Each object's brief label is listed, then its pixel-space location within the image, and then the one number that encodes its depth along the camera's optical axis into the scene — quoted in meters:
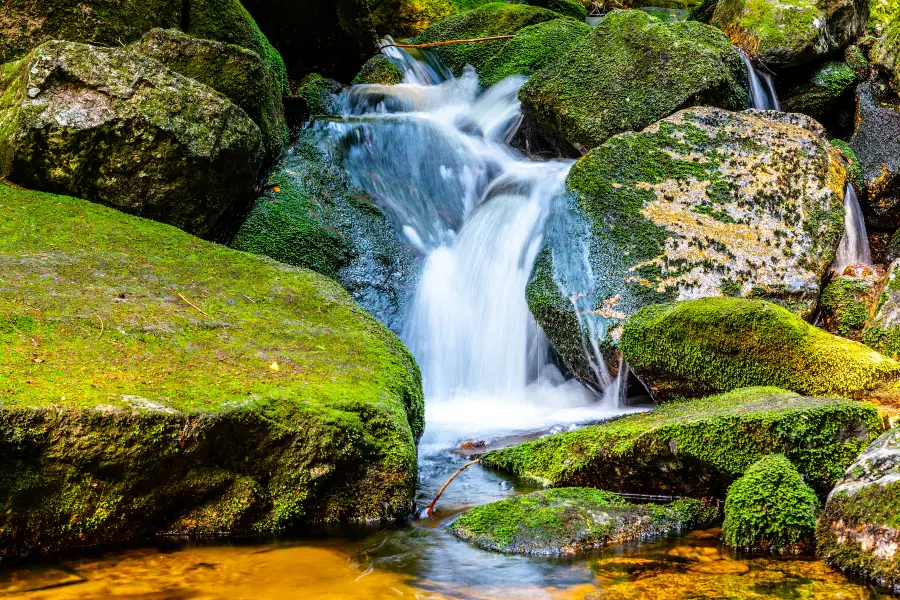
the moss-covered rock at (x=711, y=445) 3.81
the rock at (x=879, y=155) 8.57
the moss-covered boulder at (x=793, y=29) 9.62
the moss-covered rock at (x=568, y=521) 3.42
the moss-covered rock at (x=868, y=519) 2.89
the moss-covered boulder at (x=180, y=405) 3.10
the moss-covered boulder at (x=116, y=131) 5.92
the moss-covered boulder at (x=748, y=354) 5.12
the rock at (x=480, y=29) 12.02
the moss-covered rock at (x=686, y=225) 6.50
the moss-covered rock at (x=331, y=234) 7.33
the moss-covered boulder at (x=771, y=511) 3.30
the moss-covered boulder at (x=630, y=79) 8.19
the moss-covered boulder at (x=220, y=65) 7.12
